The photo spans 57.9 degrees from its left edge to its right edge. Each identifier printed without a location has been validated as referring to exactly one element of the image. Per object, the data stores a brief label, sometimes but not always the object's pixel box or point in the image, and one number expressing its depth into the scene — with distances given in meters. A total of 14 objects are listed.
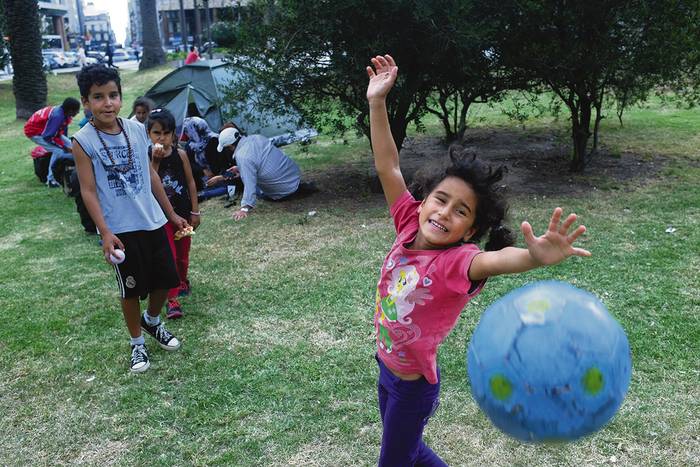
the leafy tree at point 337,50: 6.74
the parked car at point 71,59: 42.22
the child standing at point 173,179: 4.43
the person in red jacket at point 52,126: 7.81
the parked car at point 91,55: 46.52
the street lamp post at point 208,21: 18.67
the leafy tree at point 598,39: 7.07
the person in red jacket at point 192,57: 19.70
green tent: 11.16
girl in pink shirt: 2.05
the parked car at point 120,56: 54.05
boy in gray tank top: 3.42
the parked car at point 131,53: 56.67
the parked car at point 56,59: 39.77
